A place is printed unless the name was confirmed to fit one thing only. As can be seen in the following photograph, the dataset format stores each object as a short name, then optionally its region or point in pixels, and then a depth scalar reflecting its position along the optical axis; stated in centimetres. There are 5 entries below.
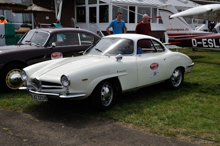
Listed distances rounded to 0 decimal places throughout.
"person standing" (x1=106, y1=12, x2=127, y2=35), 931
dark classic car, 606
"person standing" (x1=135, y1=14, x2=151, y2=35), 877
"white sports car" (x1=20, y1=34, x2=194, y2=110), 430
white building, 1892
